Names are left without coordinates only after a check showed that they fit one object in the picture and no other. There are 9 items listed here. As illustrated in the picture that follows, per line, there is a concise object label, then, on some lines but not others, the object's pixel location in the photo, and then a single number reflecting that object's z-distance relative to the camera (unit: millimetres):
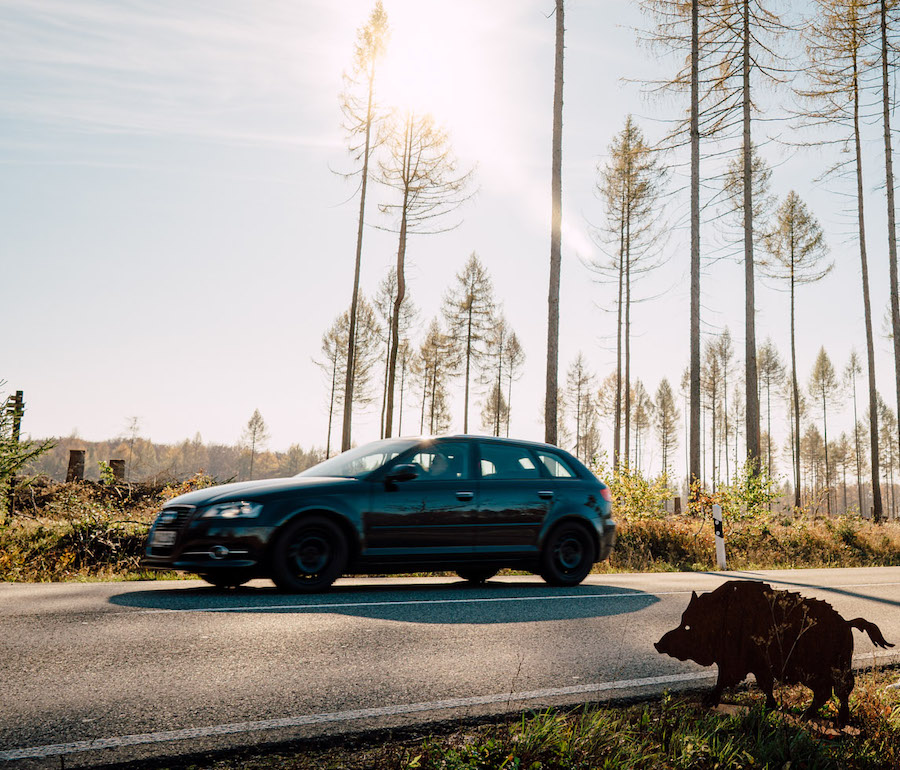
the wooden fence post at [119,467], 16531
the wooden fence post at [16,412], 10891
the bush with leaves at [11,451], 10898
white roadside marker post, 13883
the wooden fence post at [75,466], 15781
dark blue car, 7379
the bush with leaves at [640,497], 17844
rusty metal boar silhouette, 4086
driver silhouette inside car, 8539
